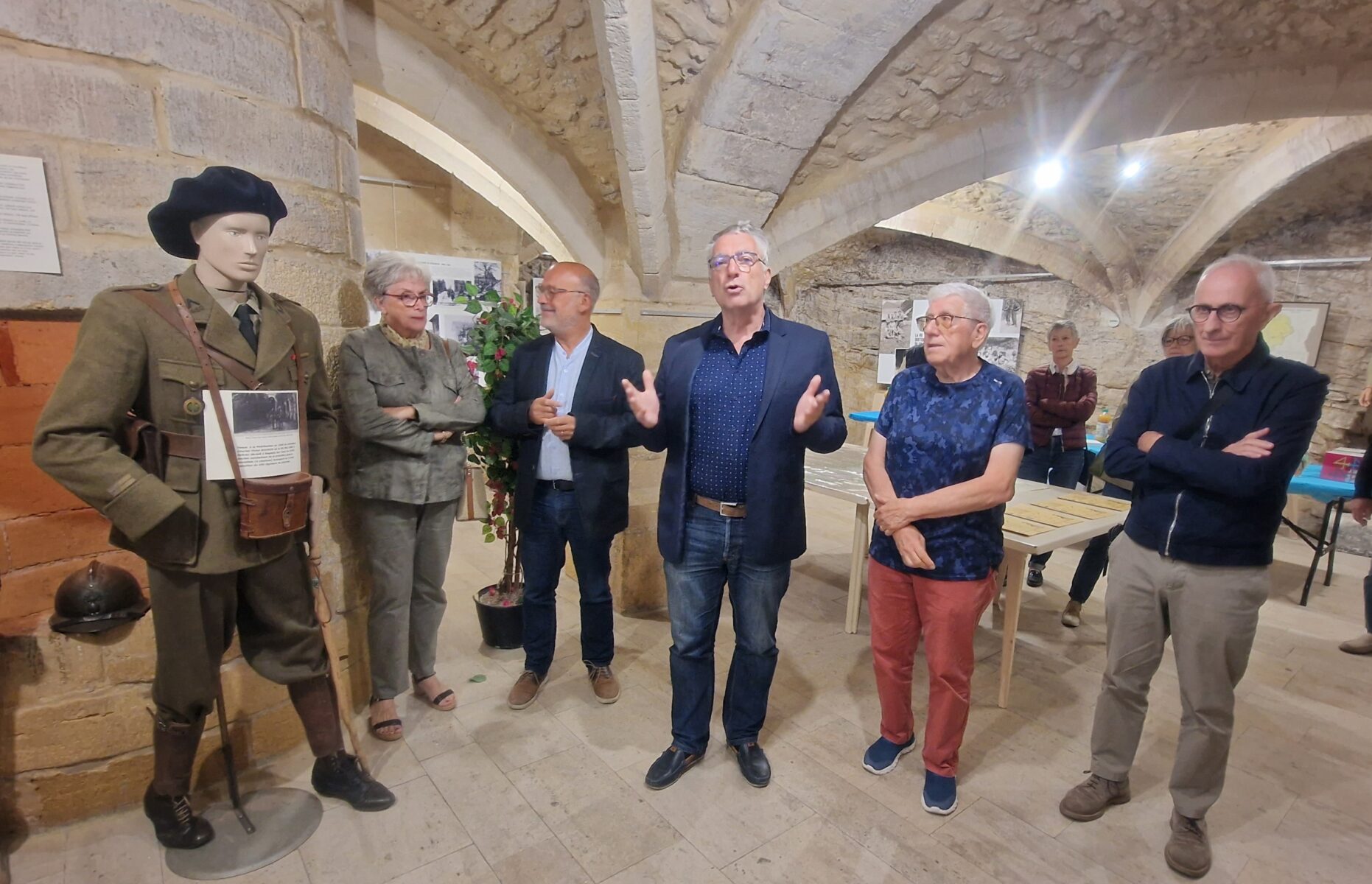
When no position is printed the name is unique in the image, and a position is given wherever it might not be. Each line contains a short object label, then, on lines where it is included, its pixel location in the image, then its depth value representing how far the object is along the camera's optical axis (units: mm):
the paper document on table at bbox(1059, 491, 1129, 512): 3264
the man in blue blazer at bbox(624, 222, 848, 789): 1887
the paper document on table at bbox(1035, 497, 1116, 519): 3053
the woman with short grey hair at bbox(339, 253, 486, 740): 2189
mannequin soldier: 1436
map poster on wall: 5547
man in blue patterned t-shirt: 1865
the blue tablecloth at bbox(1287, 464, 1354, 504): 3996
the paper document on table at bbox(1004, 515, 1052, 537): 2682
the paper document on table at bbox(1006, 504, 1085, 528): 2887
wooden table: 2637
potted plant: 2752
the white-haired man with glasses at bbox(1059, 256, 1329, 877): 1648
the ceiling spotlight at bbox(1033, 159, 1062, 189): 5423
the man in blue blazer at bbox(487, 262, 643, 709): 2393
